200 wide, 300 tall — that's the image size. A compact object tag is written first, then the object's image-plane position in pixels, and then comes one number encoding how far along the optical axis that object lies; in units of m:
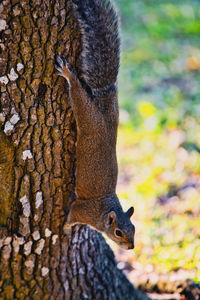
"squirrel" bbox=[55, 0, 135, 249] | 4.14
